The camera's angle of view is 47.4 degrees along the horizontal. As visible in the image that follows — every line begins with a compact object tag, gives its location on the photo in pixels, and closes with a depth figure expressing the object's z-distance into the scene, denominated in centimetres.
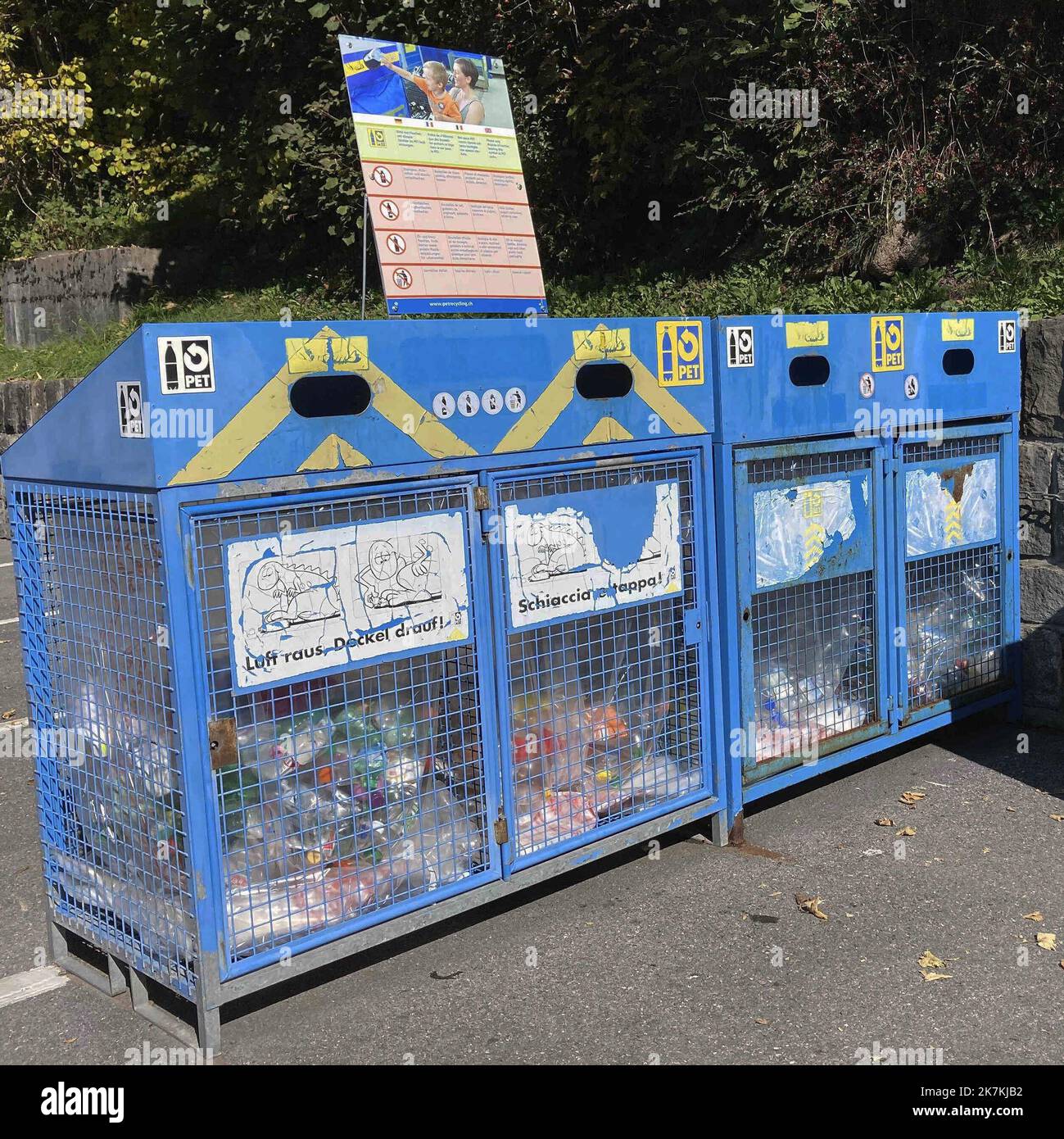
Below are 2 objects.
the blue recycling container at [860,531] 438
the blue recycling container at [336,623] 309
